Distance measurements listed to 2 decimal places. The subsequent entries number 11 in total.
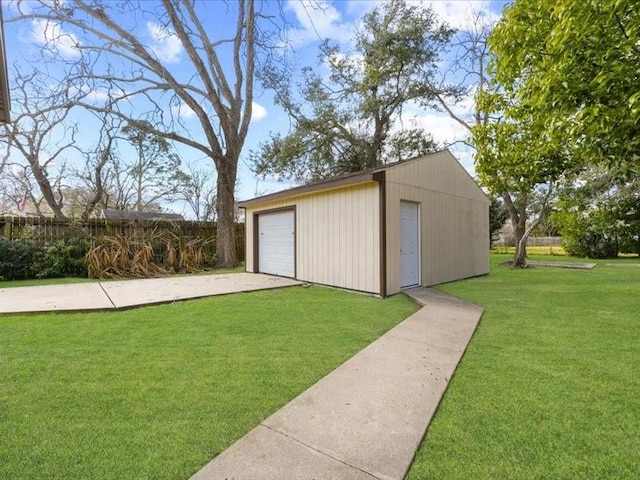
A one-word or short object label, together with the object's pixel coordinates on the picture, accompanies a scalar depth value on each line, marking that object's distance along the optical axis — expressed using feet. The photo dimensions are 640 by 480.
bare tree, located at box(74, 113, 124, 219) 40.29
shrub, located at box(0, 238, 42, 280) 28.37
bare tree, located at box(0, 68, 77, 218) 39.24
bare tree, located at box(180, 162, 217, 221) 78.43
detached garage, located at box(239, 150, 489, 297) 21.48
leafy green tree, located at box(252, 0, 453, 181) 46.68
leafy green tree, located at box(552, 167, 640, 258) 52.95
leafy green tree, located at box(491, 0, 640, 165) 10.22
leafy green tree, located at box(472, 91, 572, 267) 22.84
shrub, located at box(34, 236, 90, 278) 29.94
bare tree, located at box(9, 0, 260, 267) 33.73
